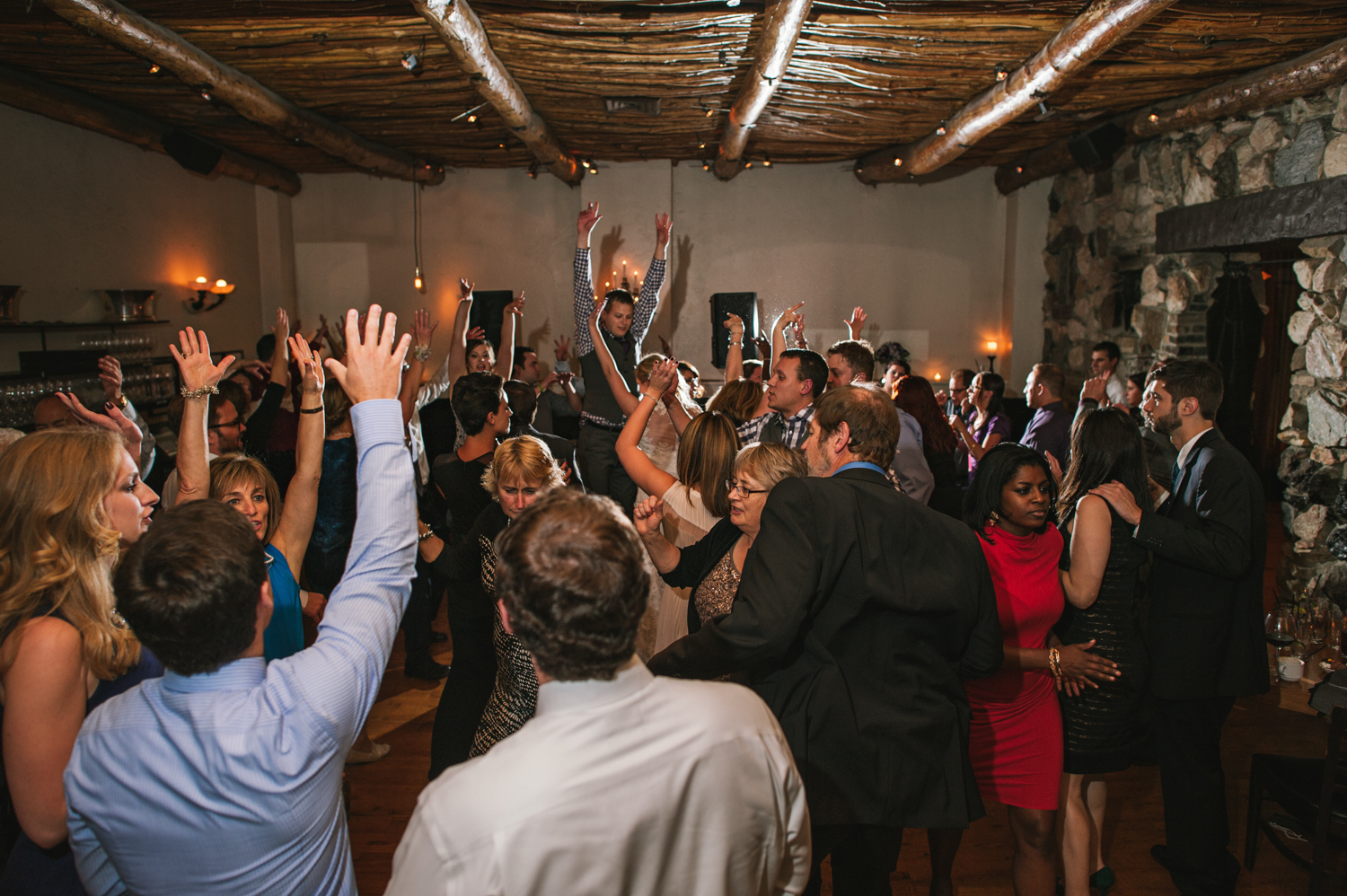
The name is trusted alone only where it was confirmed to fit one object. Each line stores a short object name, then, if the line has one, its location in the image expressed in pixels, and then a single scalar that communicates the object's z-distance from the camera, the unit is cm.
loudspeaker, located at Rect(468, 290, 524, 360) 820
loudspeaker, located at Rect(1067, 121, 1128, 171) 601
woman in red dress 211
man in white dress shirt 85
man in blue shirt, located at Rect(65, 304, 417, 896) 102
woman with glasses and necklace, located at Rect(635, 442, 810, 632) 207
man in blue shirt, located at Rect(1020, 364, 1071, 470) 438
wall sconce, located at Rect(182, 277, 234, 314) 714
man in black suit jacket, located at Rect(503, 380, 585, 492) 366
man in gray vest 440
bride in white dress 250
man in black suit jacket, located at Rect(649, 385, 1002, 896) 159
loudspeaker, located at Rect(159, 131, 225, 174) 625
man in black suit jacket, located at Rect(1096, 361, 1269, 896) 236
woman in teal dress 189
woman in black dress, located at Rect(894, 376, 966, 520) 400
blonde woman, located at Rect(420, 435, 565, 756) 202
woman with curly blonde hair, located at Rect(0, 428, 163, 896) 121
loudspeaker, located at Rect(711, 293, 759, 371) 822
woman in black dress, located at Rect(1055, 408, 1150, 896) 219
